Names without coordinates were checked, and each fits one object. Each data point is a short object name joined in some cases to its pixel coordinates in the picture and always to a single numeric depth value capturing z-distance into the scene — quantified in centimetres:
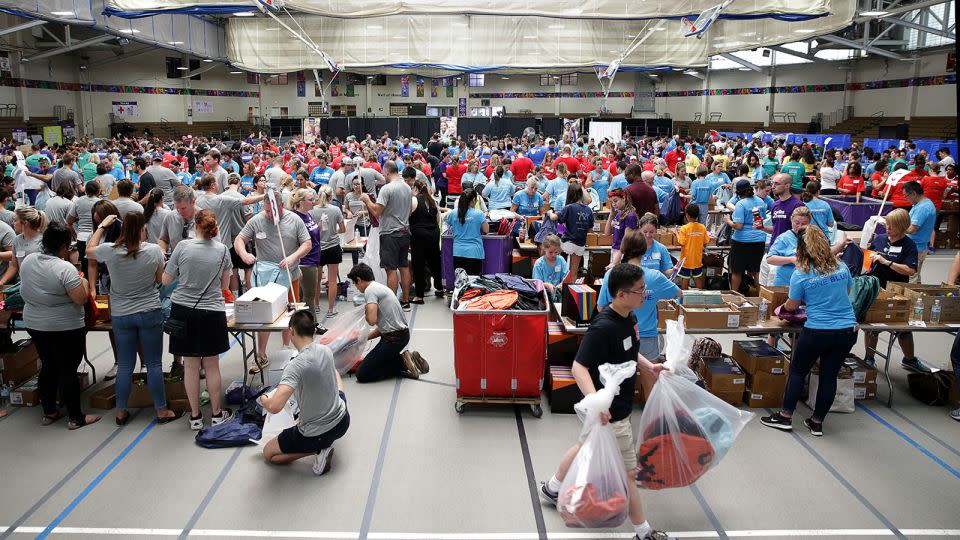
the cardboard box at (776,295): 555
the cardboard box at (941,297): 551
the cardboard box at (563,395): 539
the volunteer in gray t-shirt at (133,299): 481
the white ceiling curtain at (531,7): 1538
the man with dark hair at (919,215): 712
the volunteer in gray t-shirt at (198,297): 480
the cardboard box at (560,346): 557
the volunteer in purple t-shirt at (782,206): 726
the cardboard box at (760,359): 543
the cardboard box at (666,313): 548
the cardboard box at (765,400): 548
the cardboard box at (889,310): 543
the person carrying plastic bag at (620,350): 336
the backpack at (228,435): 483
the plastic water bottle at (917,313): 556
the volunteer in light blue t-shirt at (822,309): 467
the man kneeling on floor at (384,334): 577
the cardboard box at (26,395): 546
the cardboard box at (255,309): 525
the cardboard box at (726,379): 545
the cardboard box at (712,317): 530
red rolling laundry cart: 509
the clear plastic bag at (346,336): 597
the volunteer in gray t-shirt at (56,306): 477
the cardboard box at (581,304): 536
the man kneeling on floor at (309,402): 406
